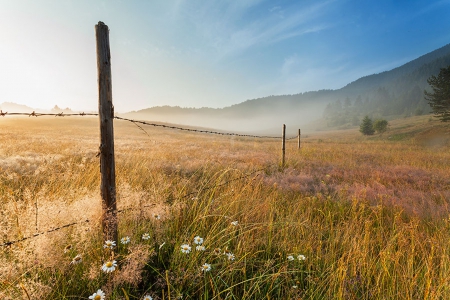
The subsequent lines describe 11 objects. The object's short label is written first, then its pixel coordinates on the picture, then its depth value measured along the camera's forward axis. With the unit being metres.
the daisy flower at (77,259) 1.88
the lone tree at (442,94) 37.00
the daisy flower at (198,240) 2.38
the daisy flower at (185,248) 2.20
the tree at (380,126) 48.90
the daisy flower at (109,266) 1.75
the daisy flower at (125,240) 2.31
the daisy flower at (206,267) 1.99
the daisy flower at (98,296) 1.58
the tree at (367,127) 50.78
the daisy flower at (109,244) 2.09
